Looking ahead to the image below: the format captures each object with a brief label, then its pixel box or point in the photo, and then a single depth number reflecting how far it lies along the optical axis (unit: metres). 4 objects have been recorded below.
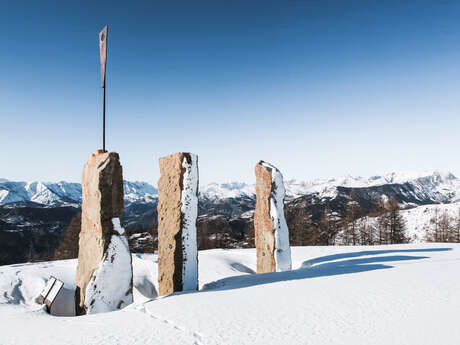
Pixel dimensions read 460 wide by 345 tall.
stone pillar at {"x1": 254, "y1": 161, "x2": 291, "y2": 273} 10.34
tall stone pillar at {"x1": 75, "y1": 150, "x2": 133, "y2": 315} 5.87
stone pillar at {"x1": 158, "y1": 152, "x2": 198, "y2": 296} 7.39
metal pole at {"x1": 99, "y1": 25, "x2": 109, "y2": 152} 6.96
